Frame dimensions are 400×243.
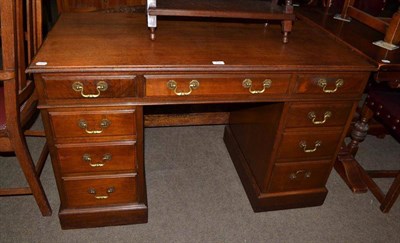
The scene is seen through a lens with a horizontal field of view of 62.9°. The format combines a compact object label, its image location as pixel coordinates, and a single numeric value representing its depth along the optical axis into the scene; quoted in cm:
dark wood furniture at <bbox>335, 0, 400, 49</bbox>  173
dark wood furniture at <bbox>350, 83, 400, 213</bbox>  192
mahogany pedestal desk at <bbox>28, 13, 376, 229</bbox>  137
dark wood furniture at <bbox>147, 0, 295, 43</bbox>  150
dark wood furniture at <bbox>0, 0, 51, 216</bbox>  135
